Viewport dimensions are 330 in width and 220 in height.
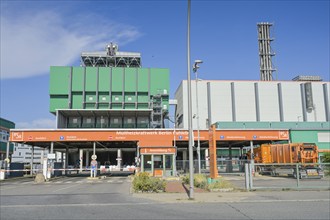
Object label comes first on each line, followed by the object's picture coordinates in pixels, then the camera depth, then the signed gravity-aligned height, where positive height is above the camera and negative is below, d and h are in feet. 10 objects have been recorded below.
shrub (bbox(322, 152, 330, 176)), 109.93 -0.13
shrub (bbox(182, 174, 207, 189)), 63.41 -4.50
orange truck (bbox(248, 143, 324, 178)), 87.61 +0.27
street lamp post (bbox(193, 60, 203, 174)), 99.97 +27.13
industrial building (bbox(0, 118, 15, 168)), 197.06 +15.81
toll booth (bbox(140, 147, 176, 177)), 110.11 +0.18
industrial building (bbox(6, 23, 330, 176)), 126.31 +33.59
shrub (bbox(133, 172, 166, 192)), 56.80 -4.33
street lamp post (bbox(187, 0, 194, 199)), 48.26 +5.32
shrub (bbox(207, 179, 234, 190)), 58.18 -4.62
